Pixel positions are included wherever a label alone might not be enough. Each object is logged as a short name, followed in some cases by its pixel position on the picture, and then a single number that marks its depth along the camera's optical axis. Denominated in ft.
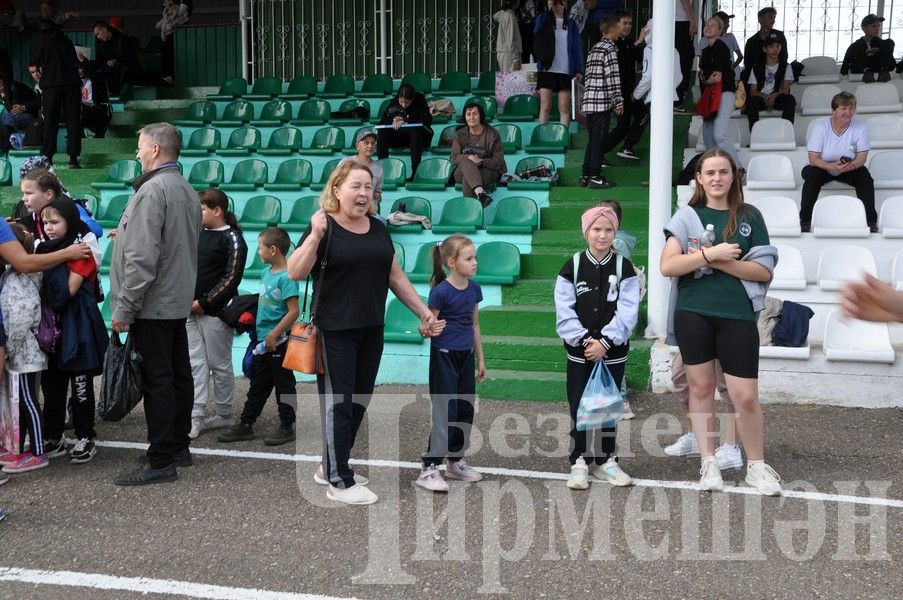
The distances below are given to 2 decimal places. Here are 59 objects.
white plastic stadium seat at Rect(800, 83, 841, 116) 37.96
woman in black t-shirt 15.61
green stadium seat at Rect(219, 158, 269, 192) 35.73
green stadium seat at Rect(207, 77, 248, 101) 47.16
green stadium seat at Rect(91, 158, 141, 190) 37.96
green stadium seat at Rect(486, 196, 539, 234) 30.63
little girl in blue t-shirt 17.10
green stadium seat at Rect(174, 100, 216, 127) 44.01
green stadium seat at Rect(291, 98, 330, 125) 42.29
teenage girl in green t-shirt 16.42
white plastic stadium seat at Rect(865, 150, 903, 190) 30.81
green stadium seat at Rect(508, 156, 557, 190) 32.99
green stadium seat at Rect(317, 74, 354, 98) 45.55
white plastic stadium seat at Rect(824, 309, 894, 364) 23.03
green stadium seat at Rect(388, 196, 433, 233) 31.45
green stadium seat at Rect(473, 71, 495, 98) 43.09
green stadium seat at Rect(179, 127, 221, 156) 40.18
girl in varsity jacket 16.78
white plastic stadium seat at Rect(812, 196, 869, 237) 27.78
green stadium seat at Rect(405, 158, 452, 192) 33.50
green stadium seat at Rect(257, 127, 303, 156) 38.70
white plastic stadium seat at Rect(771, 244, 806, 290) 25.21
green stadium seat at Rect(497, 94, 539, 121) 39.19
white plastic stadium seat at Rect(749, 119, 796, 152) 34.40
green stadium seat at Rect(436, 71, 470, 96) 43.86
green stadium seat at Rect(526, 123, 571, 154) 36.19
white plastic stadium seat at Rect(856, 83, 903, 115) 36.78
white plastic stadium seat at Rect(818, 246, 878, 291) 25.79
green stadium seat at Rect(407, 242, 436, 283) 27.55
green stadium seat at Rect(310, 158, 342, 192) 35.40
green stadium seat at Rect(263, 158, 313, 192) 35.42
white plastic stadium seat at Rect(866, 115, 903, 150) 33.24
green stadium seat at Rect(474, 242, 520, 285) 27.55
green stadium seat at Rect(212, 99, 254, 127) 43.60
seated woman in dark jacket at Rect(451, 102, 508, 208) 31.99
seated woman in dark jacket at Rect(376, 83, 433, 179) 35.37
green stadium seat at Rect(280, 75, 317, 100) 46.16
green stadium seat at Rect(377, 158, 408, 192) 33.81
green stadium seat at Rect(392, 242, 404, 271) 28.77
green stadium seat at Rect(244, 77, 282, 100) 47.03
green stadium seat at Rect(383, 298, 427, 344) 25.63
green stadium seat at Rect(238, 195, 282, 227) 32.53
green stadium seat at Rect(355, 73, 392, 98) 44.75
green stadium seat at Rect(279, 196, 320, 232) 32.25
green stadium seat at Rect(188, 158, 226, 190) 37.04
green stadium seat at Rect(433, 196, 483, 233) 30.25
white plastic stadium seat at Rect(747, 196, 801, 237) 28.07
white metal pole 24.76
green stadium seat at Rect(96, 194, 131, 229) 34.30
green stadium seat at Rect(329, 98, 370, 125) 41.14
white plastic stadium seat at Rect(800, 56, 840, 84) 41.78
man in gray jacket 16.81
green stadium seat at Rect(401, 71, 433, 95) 43.65
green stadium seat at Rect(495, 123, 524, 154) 36.35
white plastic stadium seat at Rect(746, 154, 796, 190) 31.14
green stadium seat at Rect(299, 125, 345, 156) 38.02
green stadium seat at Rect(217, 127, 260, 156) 39.37
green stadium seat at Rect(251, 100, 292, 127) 42.50
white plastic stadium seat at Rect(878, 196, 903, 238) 27.86
